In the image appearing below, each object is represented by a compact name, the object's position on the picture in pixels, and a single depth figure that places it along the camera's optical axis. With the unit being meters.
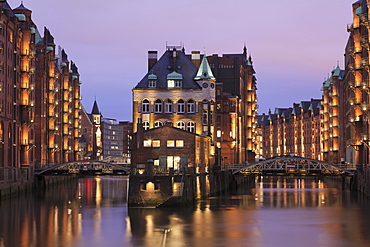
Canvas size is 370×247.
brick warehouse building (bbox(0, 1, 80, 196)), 98.69
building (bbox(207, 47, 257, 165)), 143.62
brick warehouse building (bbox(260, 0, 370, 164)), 100.01
